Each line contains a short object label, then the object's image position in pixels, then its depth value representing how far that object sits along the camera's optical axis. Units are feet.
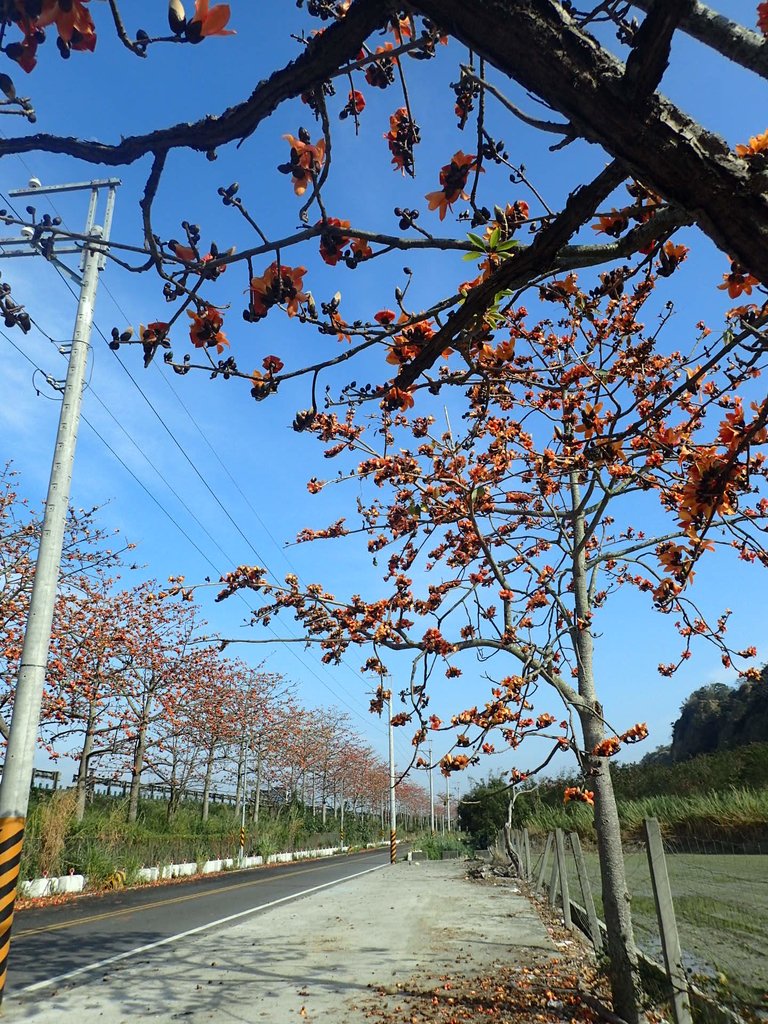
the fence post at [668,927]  12.15
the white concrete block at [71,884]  45.42
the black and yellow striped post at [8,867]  17.54
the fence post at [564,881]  27.04
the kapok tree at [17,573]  44.73
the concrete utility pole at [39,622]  18.25
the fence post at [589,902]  20.49
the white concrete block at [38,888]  41.61
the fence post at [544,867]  34.49
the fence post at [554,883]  32.04
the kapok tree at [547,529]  10.48
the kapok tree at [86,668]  53.72
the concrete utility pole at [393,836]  83.10
